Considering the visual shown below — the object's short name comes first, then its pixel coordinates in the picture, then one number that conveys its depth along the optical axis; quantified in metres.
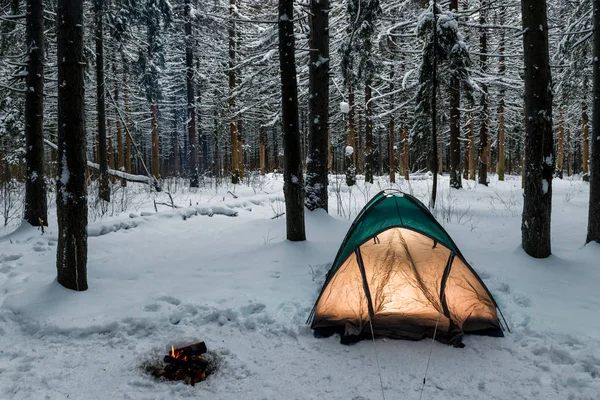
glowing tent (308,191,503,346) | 3.94
